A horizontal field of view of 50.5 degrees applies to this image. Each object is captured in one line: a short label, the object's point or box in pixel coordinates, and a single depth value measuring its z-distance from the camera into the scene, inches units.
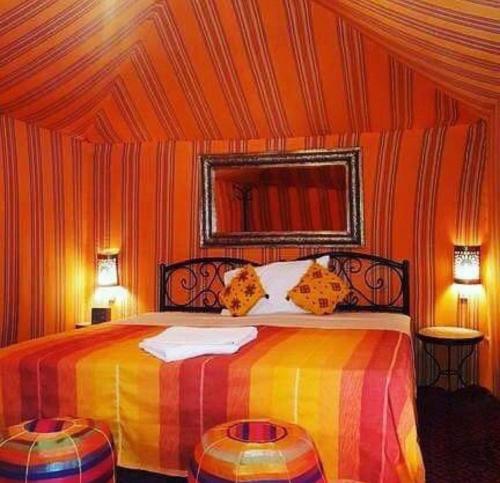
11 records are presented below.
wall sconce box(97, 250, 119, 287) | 186.5
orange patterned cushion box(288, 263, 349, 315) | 153.6
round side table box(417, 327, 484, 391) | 141.6
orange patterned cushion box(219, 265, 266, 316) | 157.4
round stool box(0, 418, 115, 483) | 70.4
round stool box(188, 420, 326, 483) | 66.1
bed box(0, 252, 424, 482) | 80.8
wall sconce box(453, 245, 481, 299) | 153.6
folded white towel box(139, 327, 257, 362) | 95.0
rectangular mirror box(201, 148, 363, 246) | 171.0
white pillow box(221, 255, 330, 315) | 157.6
